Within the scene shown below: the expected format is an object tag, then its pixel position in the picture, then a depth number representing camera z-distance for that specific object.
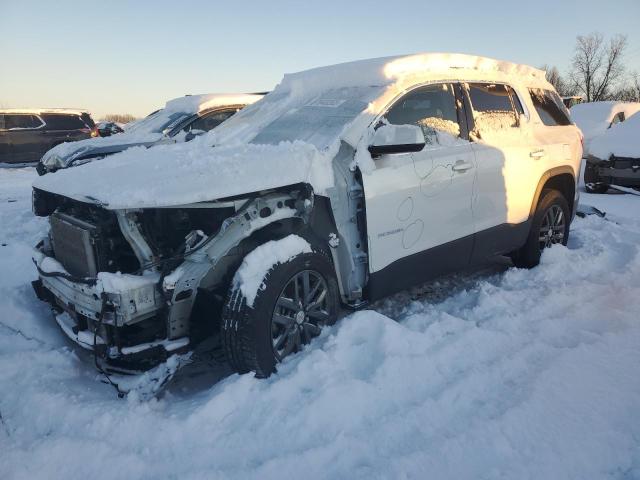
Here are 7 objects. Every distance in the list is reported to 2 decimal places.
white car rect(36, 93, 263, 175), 7.17
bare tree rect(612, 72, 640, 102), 48.72
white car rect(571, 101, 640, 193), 8.38
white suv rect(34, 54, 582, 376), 2.62
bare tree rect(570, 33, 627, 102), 47.25
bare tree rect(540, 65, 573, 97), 51.16
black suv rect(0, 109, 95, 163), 15.16
